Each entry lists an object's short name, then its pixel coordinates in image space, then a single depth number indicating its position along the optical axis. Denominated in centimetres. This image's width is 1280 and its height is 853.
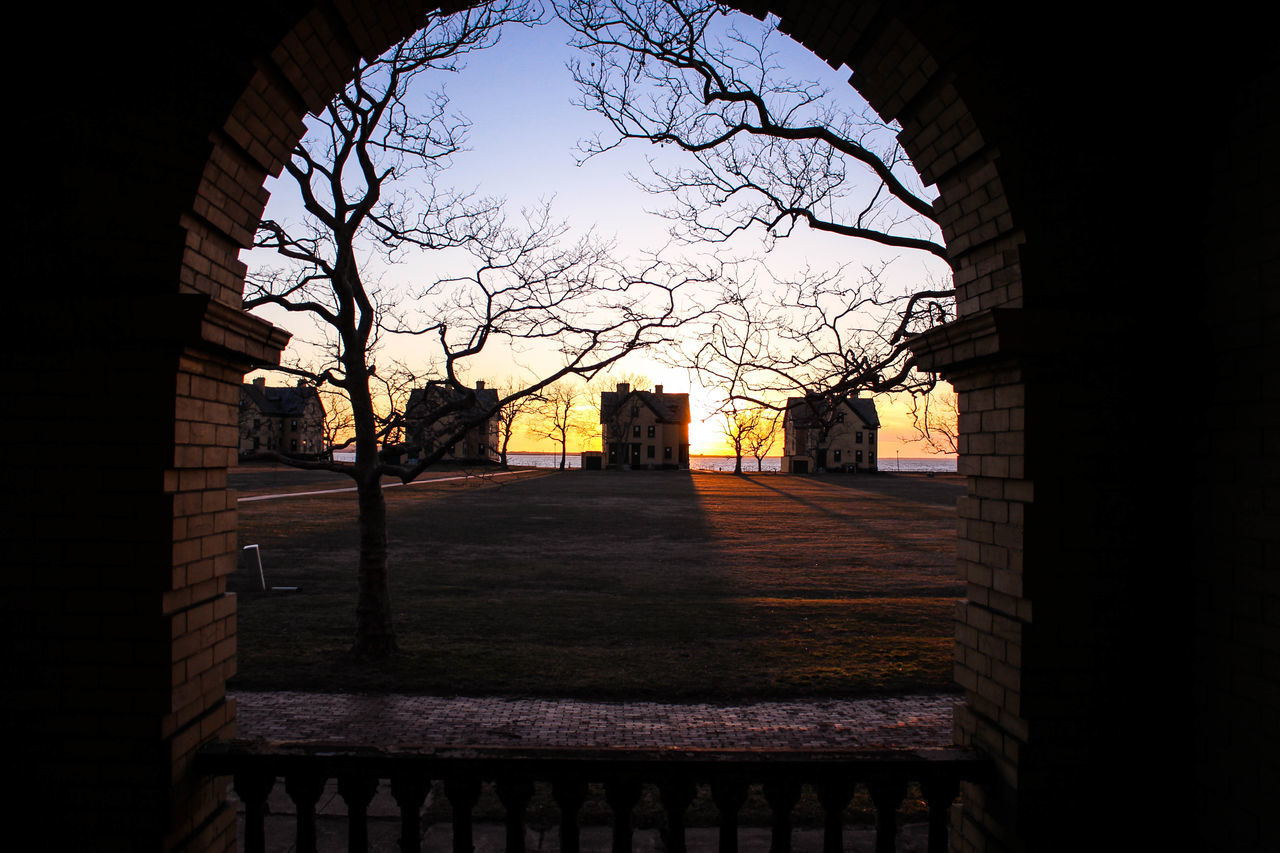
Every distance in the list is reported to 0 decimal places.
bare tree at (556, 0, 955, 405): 768
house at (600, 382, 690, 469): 8506
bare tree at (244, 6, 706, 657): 900
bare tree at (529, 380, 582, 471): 7448
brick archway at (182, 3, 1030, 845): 328
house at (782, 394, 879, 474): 8306
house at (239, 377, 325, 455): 6788
